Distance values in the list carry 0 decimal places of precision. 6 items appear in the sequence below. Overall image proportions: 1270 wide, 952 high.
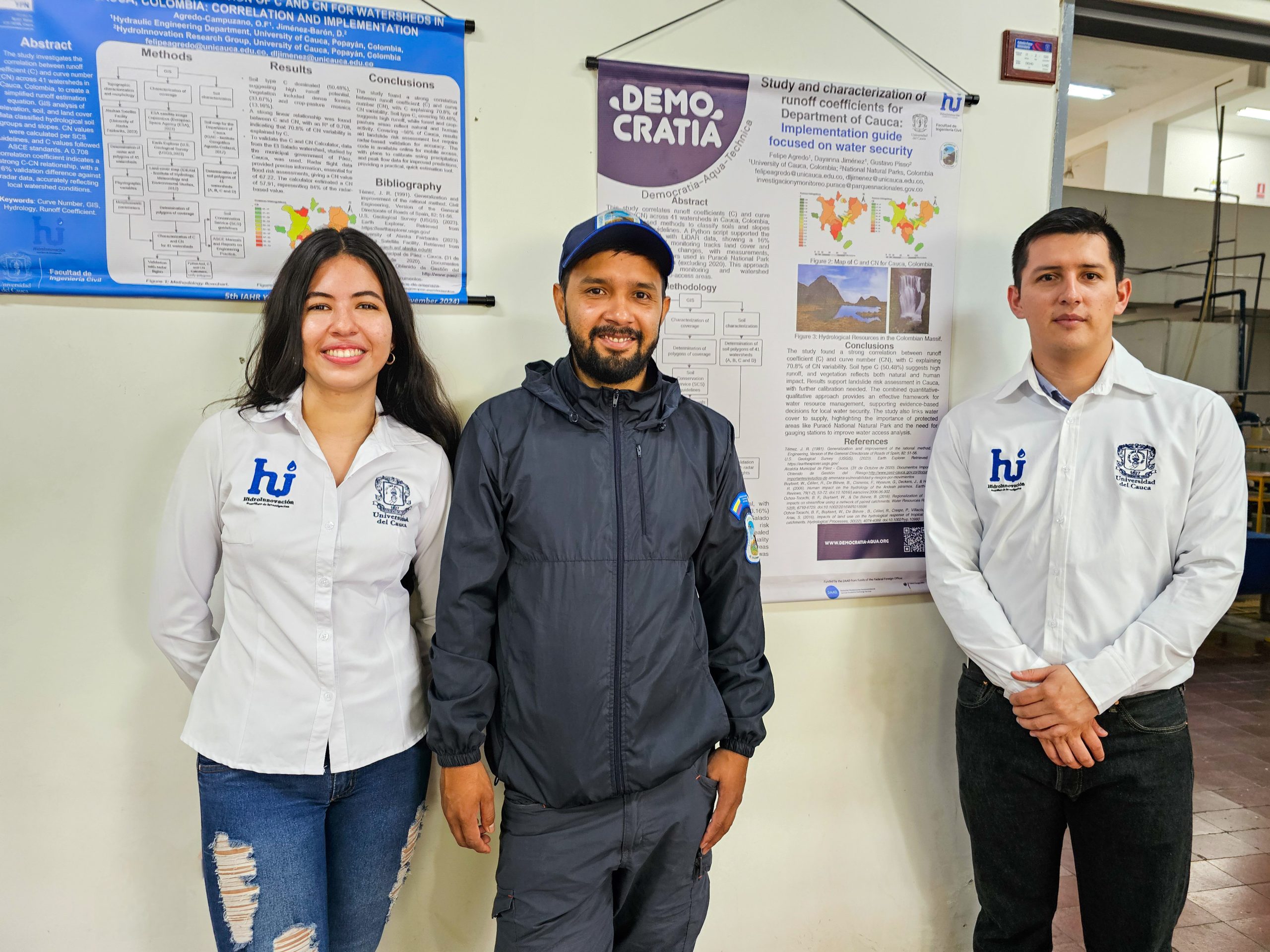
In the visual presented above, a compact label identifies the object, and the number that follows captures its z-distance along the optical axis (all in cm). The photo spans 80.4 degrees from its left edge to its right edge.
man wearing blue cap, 131
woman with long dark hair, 126
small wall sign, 189
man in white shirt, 150
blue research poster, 146
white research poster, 172
